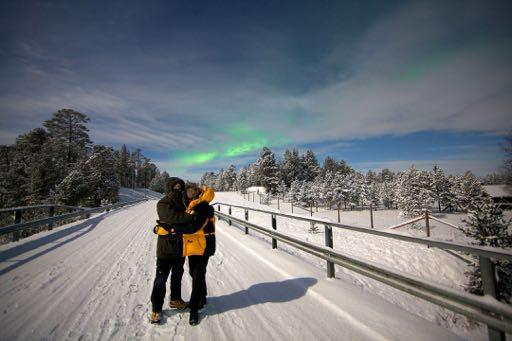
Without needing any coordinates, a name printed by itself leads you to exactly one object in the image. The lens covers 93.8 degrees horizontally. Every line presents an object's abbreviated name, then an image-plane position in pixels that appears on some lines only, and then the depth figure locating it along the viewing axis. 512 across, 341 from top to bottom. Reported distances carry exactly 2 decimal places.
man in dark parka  3.52
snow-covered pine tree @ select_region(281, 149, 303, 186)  77.00
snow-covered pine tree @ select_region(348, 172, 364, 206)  55.50
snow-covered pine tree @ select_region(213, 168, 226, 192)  115.04
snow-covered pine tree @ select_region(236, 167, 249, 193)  93.20
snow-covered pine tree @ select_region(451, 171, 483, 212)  51.77
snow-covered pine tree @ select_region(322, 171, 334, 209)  53.44
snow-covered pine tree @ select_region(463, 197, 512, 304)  7.69
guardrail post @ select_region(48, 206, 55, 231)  11.78
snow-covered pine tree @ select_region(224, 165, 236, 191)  110.56
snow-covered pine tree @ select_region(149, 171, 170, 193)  111.56
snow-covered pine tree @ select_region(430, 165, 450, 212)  62.39
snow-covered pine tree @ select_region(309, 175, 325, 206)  55.22
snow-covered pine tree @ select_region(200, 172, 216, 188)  138.75
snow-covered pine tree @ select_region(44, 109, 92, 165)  38.84
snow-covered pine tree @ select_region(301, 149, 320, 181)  80.62
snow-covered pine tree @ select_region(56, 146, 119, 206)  25.97
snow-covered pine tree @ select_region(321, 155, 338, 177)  94.55
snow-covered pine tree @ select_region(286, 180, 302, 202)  56.91
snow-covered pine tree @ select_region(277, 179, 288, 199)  65.69
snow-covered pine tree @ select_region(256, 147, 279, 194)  71.12
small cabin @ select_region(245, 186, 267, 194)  73.62
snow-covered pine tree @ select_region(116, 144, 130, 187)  88.88
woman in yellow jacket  3.57
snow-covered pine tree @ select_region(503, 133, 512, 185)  30.07
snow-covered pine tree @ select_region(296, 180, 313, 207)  55.81
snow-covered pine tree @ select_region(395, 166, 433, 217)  38.01
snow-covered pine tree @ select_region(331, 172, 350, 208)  52.25
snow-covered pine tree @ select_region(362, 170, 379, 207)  57.25
